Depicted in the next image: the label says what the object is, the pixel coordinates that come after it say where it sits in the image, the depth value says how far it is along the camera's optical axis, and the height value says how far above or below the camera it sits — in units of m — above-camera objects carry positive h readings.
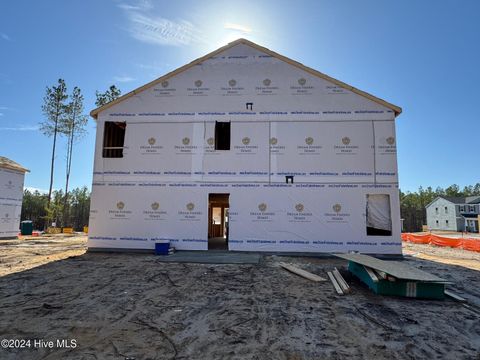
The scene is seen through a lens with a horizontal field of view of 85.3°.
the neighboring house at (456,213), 41.75 +0.55
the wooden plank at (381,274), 5.83 -1.36
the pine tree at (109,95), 29.45 +12.79
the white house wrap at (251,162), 11.07 +2.21
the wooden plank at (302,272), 7.02 -1.72
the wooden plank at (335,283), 5.87 -1.72
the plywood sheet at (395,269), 5.61 -1.31
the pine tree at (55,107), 27.03 +10.38
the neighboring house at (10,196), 18.67 +0.77
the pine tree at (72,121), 28.12 +9.46
